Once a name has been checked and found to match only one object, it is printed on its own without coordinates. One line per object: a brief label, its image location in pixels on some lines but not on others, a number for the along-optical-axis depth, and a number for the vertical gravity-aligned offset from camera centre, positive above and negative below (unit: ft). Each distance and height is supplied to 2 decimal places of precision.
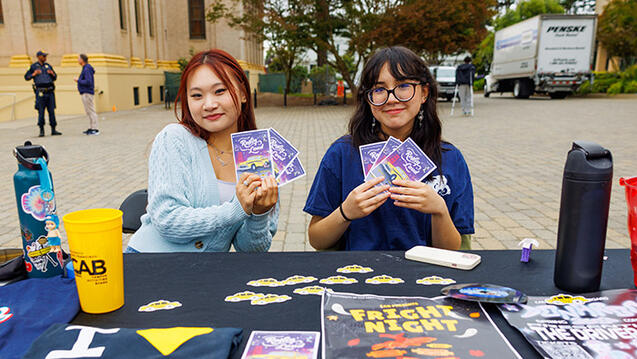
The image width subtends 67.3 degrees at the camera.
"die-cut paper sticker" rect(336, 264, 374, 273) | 4.77 -1.78
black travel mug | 3.92 -1.03
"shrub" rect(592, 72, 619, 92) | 87.30 +1.36
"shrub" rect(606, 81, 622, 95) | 82.64 +0.09
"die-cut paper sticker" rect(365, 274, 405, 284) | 4.49 -1.78
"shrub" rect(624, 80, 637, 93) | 80.74 +0.26
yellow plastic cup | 3.65 -1.30
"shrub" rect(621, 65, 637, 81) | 82.43 +2.48
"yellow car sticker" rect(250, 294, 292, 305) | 4.09 -1.79
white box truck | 67.87 +5.46
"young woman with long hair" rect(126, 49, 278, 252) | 5.91 -1.18
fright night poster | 3.22 -1.74
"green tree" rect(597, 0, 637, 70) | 82.12 +10.39
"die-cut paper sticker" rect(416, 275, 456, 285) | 4.46 -1.78
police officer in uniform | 34.83 +0.33
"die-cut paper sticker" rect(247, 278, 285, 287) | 4.45 -1.79
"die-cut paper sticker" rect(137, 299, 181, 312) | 4.01 -1.81
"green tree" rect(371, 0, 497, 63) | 57.93 +7.86
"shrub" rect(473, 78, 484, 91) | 134.72 +1.00
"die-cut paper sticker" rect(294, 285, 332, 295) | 4.26 -1.79
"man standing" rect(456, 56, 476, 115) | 47.74 +0.75
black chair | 7.57 -1.92
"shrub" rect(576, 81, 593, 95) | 79.55 -0.08
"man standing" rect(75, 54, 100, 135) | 37.45 -0.18
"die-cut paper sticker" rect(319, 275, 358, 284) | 4.50 -1.78
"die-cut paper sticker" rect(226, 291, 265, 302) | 4.17 -1.80
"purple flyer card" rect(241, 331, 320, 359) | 3.23 -1.77
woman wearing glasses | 6.53 -1.18
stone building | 54.03 +4.79
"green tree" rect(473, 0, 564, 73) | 132.05 +20.82
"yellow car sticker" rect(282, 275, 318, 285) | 4.51 -1.79
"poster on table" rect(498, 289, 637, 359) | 3.22 -1.73
